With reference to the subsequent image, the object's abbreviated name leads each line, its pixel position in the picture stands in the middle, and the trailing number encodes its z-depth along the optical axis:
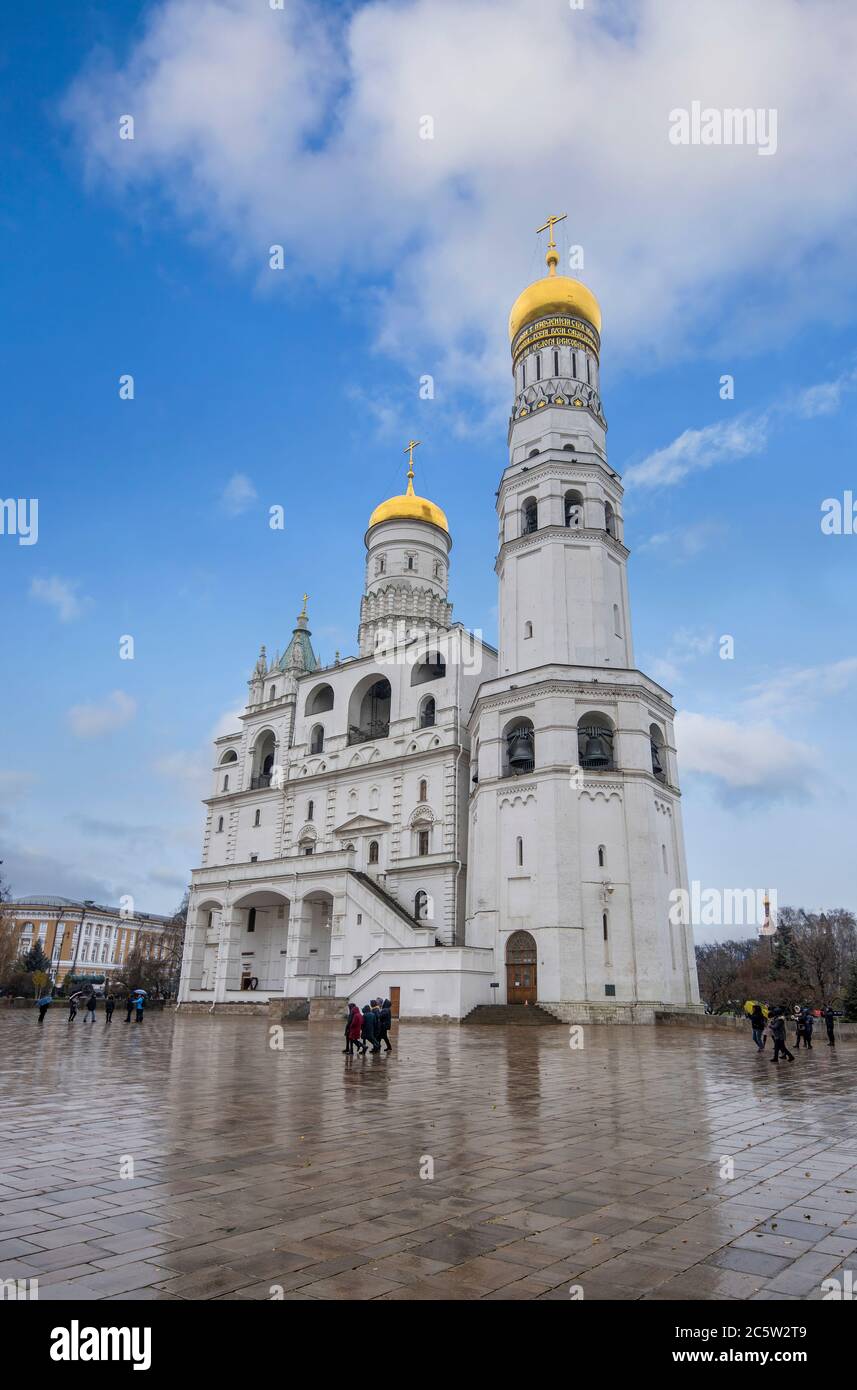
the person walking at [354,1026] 16.22
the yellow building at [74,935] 96.31
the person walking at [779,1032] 16.17
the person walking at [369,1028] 17.08
